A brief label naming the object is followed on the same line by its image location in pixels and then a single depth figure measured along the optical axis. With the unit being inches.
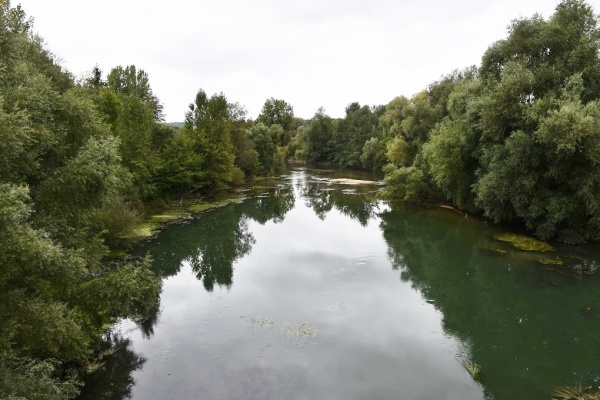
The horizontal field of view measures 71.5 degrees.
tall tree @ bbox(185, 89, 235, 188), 1781.5
